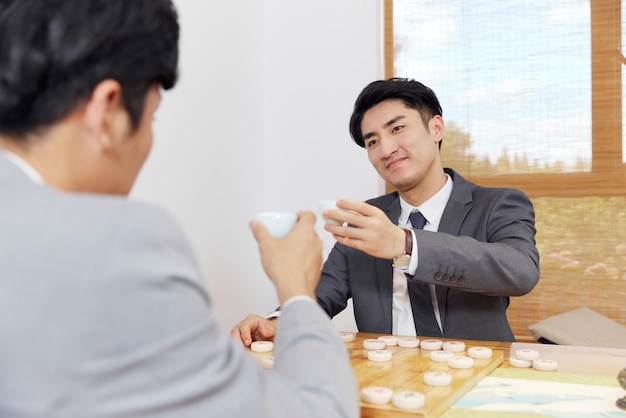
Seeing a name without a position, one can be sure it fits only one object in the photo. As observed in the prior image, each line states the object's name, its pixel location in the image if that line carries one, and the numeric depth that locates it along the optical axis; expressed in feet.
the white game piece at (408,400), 3.04
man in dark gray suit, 5.40
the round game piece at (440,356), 4.16
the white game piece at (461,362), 3.97
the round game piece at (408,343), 4.75
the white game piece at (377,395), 3.18
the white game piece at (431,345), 4.65
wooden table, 3.16
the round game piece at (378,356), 4.22
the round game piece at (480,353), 4.30
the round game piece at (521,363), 4.25
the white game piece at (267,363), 4.00
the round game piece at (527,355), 4.28
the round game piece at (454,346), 4.56
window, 9.70
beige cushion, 8.84
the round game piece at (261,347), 4.71
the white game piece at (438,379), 3.50
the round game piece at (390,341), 4.82
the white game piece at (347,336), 5.03
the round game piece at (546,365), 4.10
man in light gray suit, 1.79
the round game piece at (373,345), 4.58
